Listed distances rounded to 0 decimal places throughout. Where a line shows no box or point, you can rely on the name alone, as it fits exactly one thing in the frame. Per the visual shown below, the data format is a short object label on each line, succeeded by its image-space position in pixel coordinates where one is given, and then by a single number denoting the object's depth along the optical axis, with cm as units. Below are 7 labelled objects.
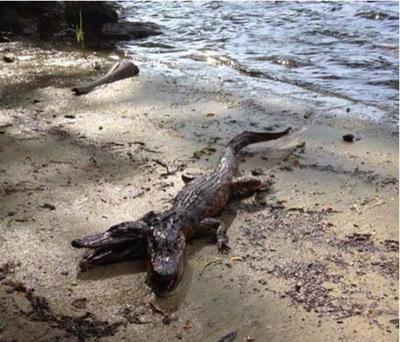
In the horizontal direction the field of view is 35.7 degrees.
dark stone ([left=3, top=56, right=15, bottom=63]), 859
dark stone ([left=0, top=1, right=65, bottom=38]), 1091
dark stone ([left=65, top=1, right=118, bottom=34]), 1143
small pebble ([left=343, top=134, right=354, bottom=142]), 588
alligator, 371
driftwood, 721
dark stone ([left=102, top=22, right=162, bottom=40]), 1077
